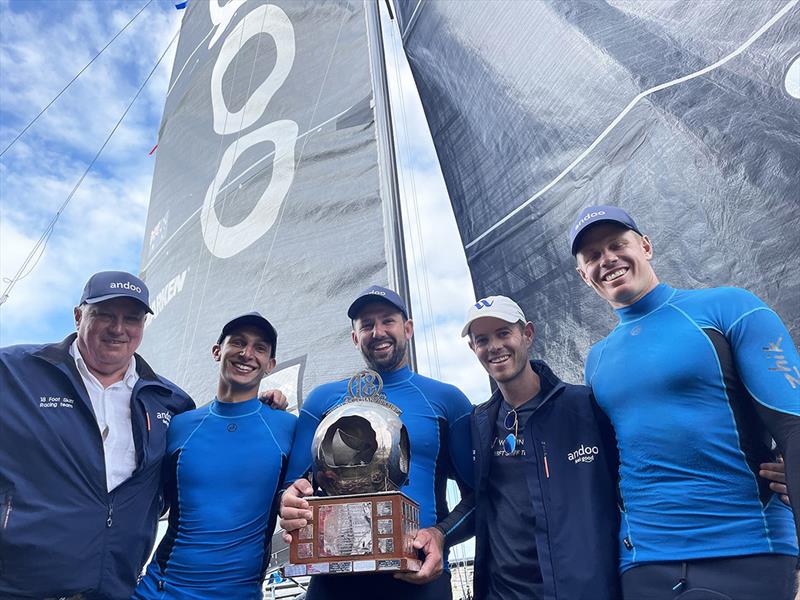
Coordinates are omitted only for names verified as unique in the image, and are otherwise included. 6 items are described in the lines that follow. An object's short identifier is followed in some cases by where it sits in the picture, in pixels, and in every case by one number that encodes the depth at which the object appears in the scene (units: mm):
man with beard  1470
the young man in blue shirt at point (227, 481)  1602
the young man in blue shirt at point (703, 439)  1111
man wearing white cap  1351
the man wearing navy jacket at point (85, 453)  1458
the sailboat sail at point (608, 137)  2125
